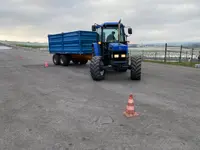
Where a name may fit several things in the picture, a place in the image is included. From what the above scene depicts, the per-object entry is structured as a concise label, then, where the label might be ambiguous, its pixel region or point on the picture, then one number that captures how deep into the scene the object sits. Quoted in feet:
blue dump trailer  41.70
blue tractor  28.19
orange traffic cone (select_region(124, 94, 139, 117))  14.53
